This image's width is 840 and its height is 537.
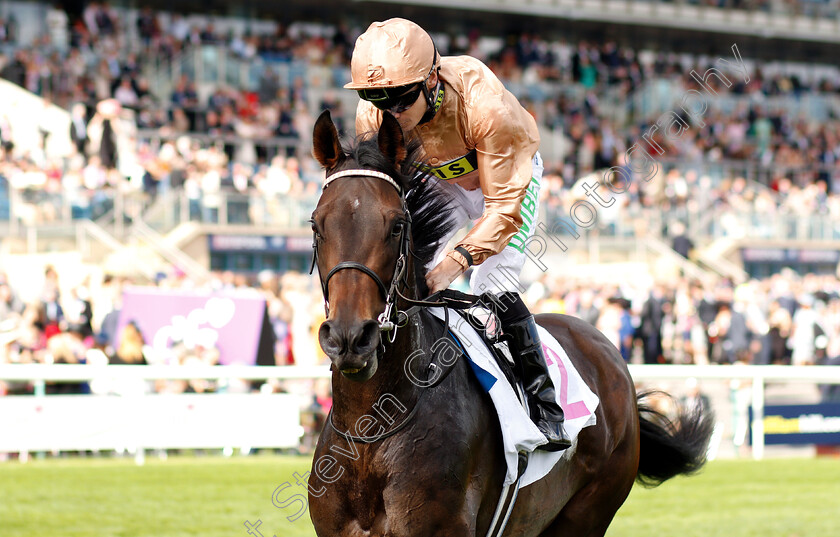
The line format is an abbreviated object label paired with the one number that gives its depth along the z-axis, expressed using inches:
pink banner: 791.7
